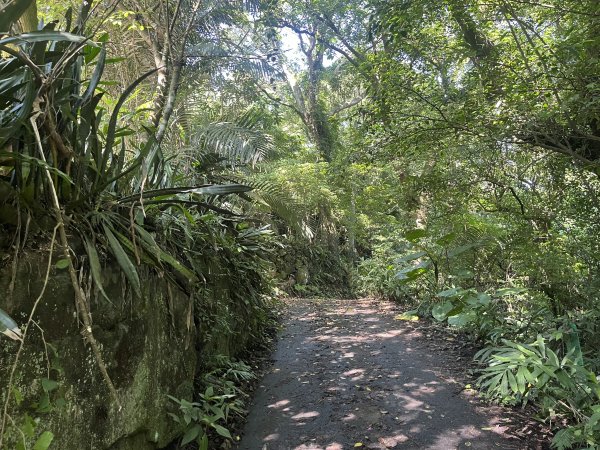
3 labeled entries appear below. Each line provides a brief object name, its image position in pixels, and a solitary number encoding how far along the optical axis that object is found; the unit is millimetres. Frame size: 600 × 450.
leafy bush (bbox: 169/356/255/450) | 2457
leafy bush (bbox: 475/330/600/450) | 2553
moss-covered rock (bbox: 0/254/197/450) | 1673
